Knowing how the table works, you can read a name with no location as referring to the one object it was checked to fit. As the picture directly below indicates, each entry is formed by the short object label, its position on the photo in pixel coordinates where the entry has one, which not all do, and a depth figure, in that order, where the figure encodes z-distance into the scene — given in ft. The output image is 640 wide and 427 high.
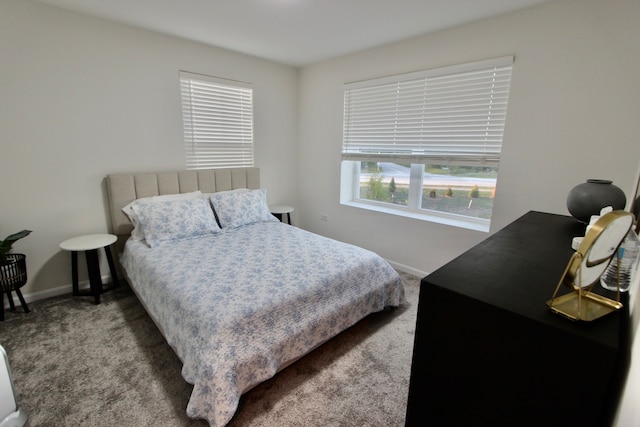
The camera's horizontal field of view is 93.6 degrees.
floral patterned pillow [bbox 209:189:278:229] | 10.09
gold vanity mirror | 2.10
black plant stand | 7.19
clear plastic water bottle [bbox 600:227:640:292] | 2.80
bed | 4.95
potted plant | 7.08
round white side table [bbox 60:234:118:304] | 8.00
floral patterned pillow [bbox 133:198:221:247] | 8.54
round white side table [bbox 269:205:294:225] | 12.44
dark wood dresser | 2.08
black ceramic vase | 4.82
